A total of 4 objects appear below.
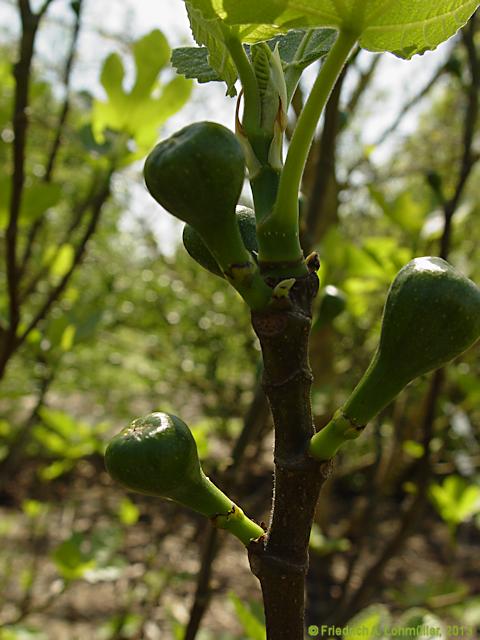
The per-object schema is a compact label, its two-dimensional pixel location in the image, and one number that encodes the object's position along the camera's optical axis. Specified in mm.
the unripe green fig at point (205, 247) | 213
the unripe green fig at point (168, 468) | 193
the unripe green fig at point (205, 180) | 174
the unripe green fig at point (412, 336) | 187
